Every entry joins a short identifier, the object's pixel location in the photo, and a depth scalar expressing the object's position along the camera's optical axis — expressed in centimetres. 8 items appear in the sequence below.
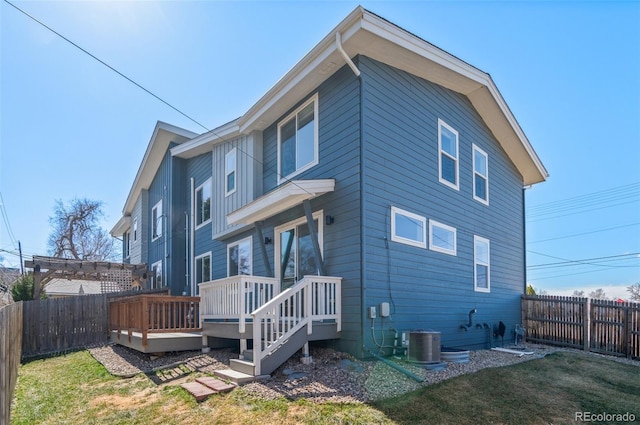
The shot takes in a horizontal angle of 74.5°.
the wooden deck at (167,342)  841
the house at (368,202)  724
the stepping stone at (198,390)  555
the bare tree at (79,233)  3559
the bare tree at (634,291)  3126
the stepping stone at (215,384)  568
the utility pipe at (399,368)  601
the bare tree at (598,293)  3525
